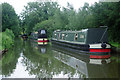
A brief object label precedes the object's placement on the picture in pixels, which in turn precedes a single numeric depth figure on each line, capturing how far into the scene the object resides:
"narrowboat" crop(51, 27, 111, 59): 13.23
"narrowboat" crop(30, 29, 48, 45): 29.16
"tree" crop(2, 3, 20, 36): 38.86
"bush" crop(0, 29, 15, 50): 16.51
